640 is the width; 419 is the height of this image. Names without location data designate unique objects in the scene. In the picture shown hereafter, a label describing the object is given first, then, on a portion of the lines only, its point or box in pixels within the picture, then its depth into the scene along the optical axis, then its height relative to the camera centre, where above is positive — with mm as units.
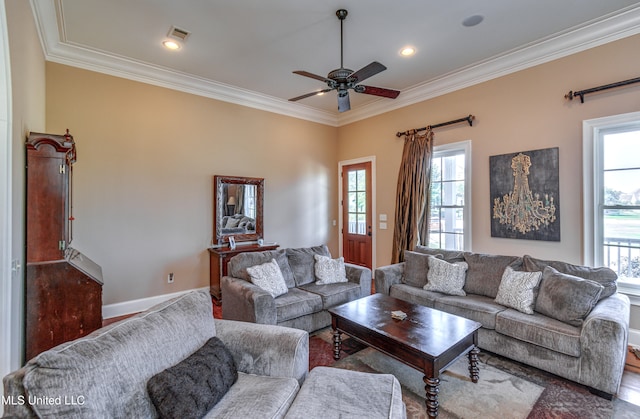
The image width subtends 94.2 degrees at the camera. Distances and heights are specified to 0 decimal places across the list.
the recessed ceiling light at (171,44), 3378 +1920
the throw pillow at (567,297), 2422 -745
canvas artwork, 3443 +174
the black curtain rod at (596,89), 2907 +1250
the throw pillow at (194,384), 1293 -822
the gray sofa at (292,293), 2848 -921
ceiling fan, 2701 +1261
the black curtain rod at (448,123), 4109 +1262
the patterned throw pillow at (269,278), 3141 -740
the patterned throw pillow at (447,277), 3322 -775
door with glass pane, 5672 -88
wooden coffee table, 2000 -949
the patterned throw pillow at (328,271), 3688 -771
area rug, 2025 -1378
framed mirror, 4625 +28
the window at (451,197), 4223 +184
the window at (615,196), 3014 +133
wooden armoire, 2506 -436
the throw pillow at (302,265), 3691 -694
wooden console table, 4266 -772
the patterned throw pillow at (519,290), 2725 -772
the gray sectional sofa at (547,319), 2150 -948
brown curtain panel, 4539 +220
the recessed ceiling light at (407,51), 3566 +1933
